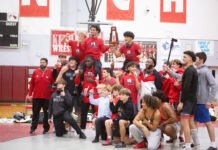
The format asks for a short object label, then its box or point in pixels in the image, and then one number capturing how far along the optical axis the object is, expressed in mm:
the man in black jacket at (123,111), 8492
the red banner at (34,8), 19281
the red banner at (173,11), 20266
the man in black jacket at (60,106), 9703
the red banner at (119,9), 19922
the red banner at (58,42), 19625
